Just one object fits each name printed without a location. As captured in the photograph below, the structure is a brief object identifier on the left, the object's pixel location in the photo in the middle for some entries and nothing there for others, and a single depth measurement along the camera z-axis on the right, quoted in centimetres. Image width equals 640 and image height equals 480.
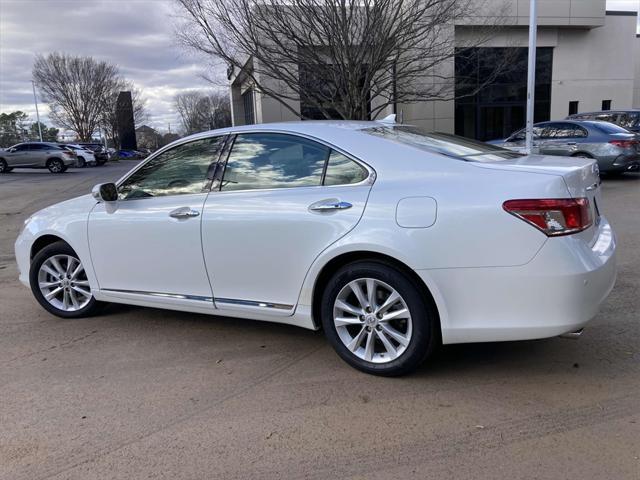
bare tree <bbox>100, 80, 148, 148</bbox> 6925
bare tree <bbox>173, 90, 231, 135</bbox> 6894
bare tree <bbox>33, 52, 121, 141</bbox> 6262
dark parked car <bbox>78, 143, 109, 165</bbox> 4125
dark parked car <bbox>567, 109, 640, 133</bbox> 1608
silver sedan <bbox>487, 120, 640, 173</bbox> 1325
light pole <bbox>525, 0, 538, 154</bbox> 1639
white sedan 317
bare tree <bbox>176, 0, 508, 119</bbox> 1445
